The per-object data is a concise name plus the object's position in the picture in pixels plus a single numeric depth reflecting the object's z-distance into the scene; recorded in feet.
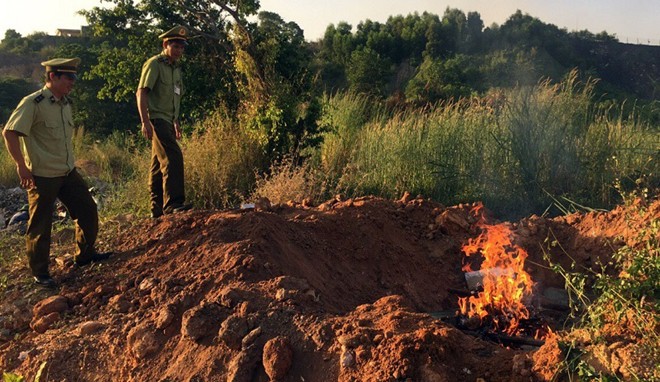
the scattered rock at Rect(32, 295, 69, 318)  14.92
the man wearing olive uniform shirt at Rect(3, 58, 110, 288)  15.72
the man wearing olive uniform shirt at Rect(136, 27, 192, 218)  19.83
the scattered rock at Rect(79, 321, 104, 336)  13.60
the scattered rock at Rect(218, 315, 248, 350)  11.61
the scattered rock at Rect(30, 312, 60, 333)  14.43
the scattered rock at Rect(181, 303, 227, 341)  12.06
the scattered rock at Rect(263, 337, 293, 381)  10.66
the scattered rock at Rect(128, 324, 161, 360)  12.48
